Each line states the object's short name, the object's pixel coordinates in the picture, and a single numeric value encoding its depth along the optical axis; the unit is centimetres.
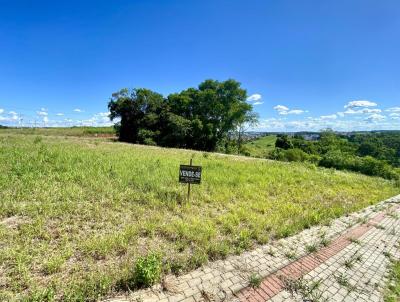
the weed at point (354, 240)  508
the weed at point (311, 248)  438
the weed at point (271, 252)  412
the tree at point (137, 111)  3198
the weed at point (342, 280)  350
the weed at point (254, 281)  322
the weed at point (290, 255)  407
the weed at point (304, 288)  310
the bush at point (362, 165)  1955
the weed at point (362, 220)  642
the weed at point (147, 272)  294
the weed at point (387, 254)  461
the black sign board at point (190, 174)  619
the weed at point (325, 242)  476
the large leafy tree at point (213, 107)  3297
